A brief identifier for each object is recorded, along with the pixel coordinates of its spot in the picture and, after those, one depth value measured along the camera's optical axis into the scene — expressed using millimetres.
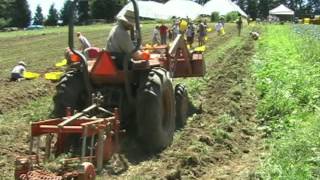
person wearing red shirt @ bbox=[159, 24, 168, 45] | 26194
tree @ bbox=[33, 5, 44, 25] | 90312
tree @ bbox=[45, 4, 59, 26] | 88225
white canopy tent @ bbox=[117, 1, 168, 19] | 53834
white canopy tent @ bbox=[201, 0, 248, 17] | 65062
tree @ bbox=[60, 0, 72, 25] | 81019
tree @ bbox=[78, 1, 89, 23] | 76550
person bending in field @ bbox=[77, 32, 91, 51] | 14469
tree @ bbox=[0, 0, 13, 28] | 78481
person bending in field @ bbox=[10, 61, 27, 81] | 16938
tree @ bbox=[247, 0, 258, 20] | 107562
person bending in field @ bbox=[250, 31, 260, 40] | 34091
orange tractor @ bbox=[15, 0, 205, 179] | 6859
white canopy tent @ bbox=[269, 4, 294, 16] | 81250
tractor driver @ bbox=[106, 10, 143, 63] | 8156
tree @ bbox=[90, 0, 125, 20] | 70838
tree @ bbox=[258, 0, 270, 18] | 106750
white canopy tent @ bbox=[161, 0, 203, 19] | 47062
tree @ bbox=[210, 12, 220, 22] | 68088
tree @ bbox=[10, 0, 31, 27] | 85312
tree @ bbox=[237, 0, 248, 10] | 120069
